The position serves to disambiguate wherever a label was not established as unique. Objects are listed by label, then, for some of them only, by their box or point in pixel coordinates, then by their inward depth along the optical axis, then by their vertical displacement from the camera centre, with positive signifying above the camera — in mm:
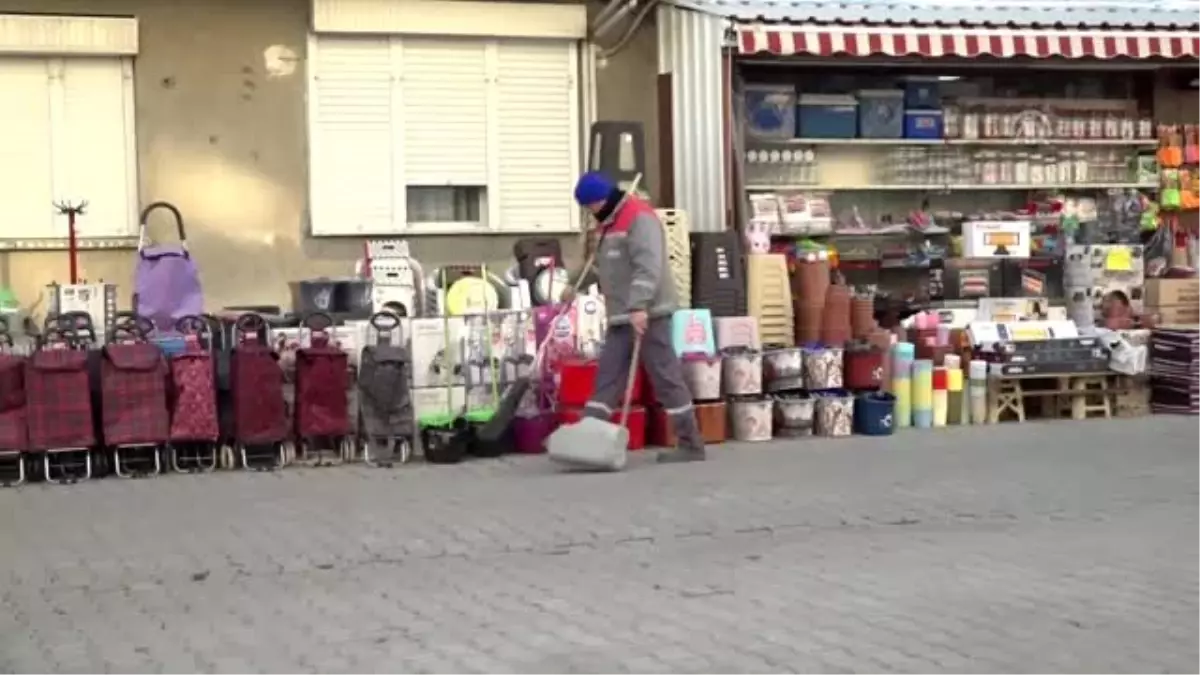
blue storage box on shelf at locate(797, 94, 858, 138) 14352 +1386
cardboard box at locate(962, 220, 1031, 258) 14172 +268
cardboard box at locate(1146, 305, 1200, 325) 14539 -412
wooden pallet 13398 -1034
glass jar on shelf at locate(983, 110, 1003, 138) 14898 +1324
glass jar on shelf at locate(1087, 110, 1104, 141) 15219 +1339
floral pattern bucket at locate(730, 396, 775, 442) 12242 -1071
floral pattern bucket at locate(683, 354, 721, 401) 11930 -725
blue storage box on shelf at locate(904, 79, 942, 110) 14656 +1585
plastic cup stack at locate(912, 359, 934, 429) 12969 -972
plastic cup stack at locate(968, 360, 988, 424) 13266 -985
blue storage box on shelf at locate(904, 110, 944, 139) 14625 +1318
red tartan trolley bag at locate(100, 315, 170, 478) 10594 -729
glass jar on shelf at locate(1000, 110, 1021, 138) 14945 +1335
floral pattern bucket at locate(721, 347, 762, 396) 12102 -719
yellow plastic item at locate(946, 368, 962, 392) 13155 -867
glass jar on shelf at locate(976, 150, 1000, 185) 14992 +955
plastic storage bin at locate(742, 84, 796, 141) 14188 +1419
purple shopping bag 11891 -19
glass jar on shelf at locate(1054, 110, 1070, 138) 15148 +1347
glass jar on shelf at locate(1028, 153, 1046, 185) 15125 +929
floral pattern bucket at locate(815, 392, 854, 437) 12508 -1078
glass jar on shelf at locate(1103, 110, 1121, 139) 15289 +1342
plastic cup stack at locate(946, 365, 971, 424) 13172 -1044
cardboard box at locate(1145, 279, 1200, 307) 14594 -220
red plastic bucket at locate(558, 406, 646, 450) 11609 -1048
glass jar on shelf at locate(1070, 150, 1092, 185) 15227 +948
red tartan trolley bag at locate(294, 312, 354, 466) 11047 -757
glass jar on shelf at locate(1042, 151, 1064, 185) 15156 +938
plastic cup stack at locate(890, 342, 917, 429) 12891 -871
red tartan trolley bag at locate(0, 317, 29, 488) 10484 -785
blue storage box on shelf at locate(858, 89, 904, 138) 14508 +1419
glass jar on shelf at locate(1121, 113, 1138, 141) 15312 +1314
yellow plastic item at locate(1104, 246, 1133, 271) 14383 +80
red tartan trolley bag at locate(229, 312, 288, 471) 10844 -791
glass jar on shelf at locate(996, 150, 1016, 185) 15031 +952
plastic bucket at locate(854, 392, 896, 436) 12555 -1086
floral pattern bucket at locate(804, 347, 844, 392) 12445 -731
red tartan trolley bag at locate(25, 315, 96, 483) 10484 -754
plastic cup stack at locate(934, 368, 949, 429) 13102 -990
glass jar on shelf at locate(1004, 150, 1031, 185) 15062 +947
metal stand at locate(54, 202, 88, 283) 12266 +420
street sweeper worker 10906 -184
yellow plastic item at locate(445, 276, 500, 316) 12336 -135
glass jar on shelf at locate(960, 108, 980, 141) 14812 +1329
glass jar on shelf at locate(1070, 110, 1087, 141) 15172 +1328
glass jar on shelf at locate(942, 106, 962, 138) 14734 +1353
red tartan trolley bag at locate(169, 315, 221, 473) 10719 -764
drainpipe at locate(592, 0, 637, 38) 13227 +2127
